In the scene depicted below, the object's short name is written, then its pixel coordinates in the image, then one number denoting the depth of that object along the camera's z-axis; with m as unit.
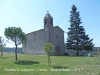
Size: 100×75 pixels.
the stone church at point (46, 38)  17.12
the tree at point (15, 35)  12.08
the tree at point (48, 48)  9.17
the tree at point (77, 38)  18.72
